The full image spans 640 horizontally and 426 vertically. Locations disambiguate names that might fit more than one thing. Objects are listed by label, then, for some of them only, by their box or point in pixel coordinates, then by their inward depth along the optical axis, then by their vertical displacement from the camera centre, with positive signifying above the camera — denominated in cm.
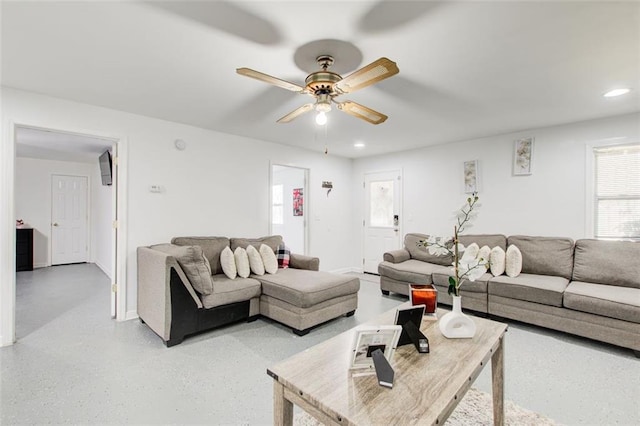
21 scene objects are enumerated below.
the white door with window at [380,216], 557 -7
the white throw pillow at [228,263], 344 -60
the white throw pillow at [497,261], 360 -60
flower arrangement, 166 -28
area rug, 174 -123
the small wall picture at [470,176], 457 +56
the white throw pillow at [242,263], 351 -61
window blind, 342 +25
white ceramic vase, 167 -64
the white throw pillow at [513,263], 353 -60
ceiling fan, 179 +86
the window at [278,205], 685 +16
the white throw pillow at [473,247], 373 -45
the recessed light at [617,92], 276 +114
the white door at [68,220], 658 -19
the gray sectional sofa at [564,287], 268 -79
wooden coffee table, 105 -70
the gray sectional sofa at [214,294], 278 -84
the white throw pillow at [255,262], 361 -61
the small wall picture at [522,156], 408 +78
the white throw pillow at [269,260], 370 -60
